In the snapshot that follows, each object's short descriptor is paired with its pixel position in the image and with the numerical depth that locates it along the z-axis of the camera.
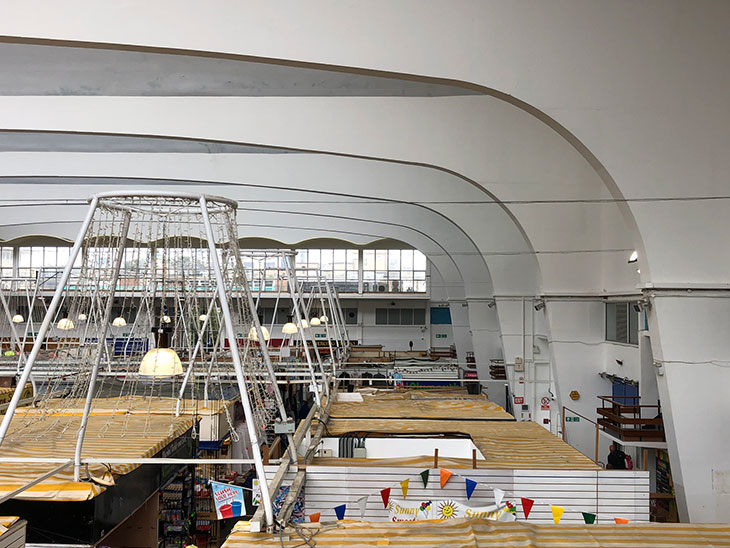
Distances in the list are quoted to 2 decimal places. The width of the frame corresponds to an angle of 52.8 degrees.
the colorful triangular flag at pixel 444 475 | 6.45
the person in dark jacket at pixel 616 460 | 11.91
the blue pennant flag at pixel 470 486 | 6.33
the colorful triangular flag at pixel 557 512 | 5.95
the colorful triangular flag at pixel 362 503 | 6.08
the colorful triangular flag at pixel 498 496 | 6.27
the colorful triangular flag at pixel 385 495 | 6.30
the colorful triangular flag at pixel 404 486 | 6.35
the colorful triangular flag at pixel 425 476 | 6.43
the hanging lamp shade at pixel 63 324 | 6.73
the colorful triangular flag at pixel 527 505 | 6.12
